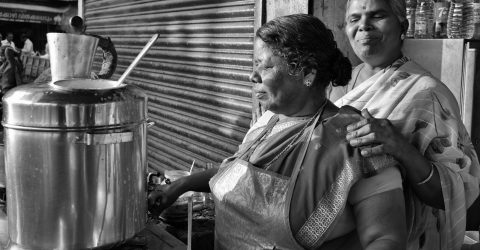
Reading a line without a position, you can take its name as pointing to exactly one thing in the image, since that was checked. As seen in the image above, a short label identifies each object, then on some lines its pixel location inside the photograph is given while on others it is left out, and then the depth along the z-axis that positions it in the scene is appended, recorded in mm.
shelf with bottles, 3207
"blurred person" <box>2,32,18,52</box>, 16062
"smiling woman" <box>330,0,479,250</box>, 1835
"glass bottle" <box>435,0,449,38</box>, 3304
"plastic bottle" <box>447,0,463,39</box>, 3230
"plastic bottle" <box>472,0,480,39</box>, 3195
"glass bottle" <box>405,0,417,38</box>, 3408
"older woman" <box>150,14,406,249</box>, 1603
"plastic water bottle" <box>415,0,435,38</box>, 3352
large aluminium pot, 1372
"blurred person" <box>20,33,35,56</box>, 16378
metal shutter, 3928
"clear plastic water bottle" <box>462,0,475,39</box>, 3203
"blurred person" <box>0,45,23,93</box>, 10500
